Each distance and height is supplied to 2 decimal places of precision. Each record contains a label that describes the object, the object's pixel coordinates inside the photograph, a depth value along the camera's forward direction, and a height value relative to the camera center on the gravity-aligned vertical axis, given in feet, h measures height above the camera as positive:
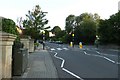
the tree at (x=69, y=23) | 128.55 +22.20
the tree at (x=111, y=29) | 61.17 +6.25
